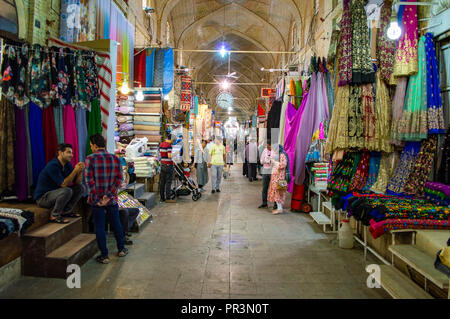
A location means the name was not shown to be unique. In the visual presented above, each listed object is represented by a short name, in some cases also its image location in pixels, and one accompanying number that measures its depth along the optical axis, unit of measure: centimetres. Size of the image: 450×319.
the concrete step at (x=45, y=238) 304
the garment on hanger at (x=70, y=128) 373
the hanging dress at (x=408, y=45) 320
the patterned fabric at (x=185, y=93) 1259
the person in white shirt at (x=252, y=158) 1027
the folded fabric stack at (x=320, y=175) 541
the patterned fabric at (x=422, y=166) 315
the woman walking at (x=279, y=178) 581
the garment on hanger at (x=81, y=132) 387
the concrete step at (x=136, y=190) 584
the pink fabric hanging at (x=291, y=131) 555
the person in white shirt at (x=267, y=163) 624
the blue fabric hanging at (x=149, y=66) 850
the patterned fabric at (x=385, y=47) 336
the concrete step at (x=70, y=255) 301
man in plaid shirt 331
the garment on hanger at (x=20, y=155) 342
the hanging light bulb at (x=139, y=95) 791
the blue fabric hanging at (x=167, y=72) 858
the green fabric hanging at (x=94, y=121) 399
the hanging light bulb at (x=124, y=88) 732
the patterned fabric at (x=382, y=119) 341
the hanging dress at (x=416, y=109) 310
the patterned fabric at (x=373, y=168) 362
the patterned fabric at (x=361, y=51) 332
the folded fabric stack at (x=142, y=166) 670
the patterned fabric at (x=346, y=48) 337
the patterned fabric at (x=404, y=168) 326
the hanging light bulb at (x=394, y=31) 323
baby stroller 729
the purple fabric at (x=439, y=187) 300
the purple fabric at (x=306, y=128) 491
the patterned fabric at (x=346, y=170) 378
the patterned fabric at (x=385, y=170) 351
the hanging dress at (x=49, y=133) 362
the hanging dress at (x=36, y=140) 350
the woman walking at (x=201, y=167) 848
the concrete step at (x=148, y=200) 604
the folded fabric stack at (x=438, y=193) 302
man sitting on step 339
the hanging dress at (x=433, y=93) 307
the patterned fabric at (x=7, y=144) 332
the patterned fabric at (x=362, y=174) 371
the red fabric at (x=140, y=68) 845
